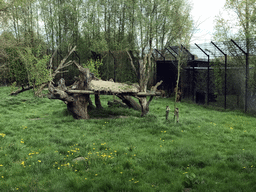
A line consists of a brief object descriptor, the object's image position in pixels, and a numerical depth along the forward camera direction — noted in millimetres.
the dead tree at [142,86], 10312
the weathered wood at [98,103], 11906
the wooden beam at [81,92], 9629
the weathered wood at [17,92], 16408
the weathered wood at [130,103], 11742
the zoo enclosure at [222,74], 11344
